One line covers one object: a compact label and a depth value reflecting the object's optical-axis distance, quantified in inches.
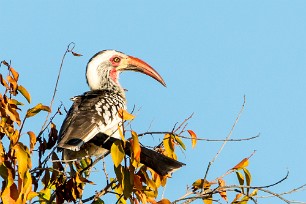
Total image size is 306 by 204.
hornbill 305.2
